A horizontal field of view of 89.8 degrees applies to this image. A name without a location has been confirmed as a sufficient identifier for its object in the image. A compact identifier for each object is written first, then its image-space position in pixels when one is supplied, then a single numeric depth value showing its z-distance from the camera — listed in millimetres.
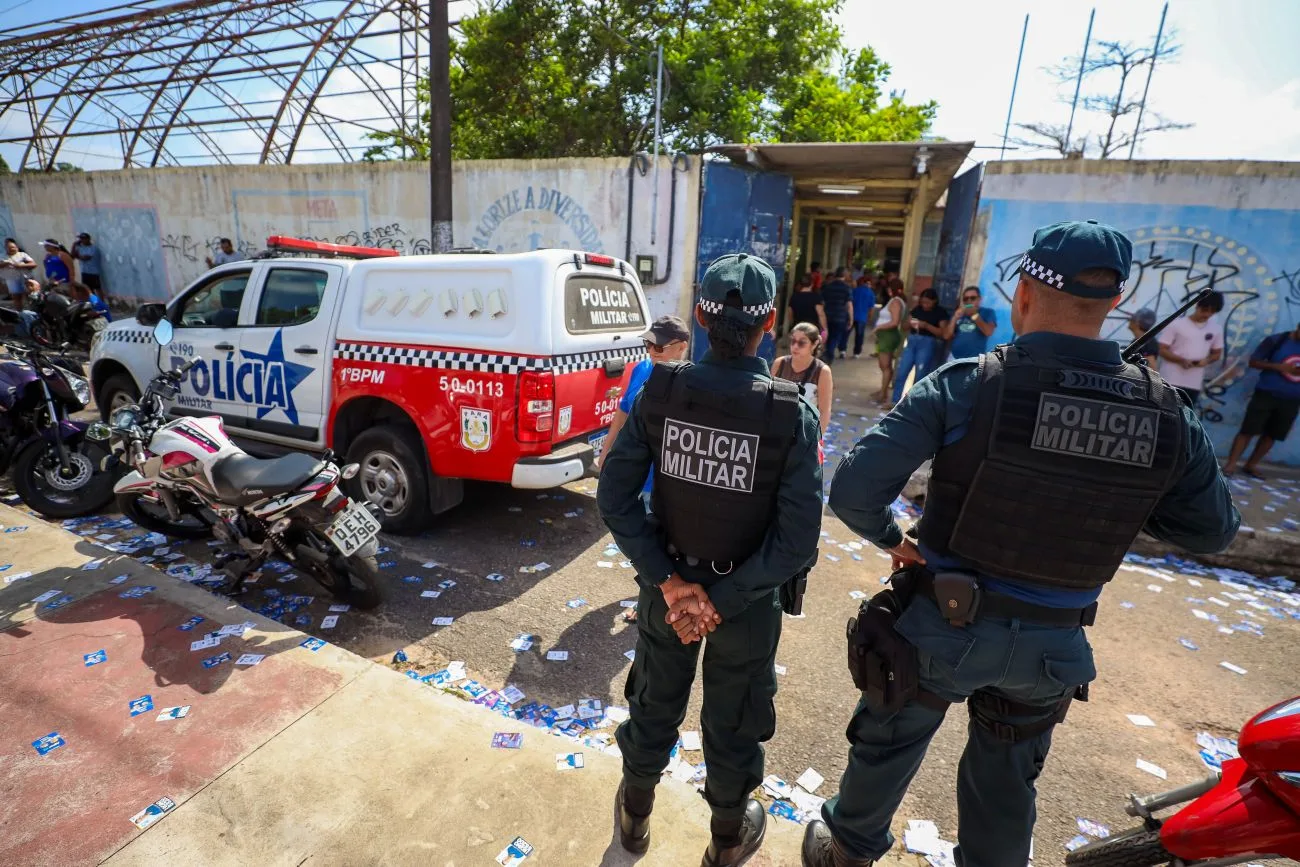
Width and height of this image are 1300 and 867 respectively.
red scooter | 1620
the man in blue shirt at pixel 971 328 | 7402
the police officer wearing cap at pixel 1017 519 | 1653
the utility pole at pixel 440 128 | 8594
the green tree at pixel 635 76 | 15641
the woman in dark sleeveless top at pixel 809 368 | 3898
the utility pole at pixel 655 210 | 9111
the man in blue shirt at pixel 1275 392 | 6398
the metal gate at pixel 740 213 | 9352
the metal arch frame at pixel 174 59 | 14430
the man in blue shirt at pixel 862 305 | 13344
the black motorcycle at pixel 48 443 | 4629
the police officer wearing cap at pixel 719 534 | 1866
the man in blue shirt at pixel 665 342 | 3465
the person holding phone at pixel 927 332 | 8141
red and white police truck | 4031
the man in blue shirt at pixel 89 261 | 14695
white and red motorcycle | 3412
